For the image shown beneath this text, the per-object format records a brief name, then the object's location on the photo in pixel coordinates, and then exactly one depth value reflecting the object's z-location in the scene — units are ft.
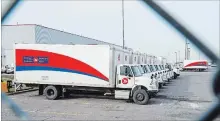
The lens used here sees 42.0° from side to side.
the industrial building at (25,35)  142.00
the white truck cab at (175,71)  119.46
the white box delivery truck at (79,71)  45.75
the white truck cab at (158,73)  61.87
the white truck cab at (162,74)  70.64
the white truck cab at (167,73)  82.60
